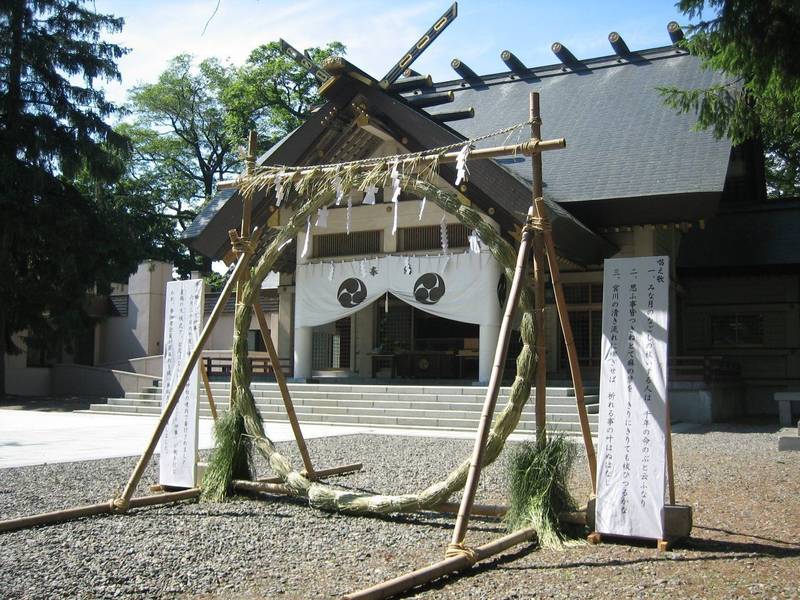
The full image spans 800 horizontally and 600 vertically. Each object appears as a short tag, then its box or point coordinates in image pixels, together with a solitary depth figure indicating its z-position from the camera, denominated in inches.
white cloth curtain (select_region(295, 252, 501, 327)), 584.7
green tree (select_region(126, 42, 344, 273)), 1330.0
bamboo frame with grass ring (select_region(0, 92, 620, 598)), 167.5
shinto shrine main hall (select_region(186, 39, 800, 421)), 577.6
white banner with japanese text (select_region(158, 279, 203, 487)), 255.3
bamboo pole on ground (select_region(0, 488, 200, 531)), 205.3
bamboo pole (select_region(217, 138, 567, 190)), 211.8
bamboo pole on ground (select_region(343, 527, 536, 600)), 141.8
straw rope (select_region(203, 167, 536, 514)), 204.5
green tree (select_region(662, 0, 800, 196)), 245.3
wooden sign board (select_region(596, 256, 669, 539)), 186.7
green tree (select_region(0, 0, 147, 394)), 767.1
